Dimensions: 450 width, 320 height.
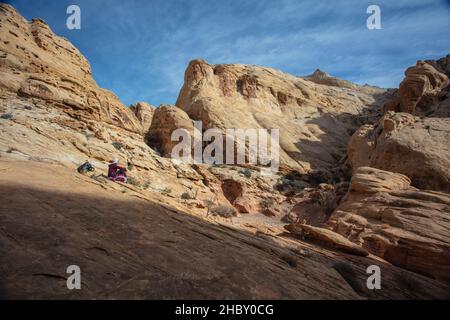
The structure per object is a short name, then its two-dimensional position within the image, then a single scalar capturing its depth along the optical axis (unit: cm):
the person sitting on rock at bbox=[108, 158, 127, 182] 1190
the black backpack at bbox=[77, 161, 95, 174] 1123
